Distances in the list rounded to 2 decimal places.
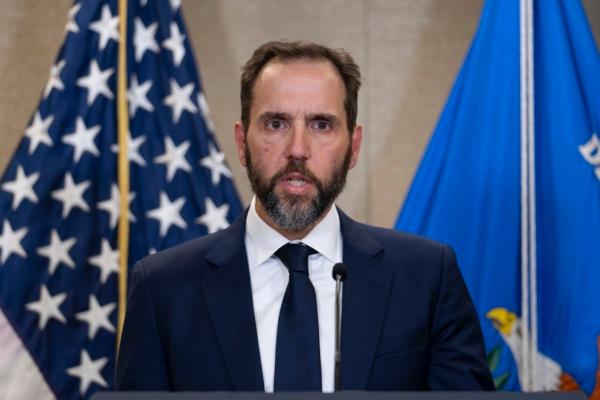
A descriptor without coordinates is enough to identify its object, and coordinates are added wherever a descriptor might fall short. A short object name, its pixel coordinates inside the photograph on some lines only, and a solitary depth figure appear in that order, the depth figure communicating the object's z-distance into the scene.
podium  2.21
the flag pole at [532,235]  5.72
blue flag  5.73
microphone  2.86
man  3.61
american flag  6.05
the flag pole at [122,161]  6.12
